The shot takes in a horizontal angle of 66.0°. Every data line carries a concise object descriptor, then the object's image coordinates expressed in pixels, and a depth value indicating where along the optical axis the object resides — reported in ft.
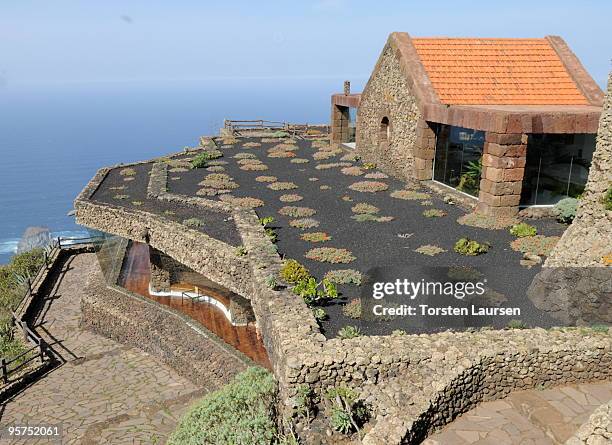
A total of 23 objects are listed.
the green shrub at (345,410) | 34.68
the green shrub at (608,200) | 43.86
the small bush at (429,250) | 57.31
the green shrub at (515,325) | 41.19
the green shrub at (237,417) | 38.99
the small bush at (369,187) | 87.35
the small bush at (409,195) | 81.30
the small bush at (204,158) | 108.17
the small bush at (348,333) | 39.01
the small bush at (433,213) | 72.08
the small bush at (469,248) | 56.75
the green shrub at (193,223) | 67.44
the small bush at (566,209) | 68.13
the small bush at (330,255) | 55.93
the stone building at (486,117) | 67.62
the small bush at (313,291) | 45.47
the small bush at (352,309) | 43.72
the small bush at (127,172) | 105.42
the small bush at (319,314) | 42.75
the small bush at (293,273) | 48.14
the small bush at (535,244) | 57.06
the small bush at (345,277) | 50.67
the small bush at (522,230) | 63.52
